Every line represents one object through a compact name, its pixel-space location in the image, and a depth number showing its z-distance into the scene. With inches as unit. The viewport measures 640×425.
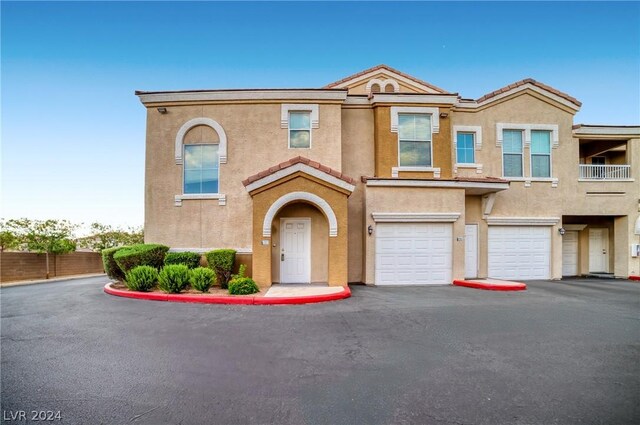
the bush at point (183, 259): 395.5
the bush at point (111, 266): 391.5
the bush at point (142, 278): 343.9
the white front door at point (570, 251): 547.8
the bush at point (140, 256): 366.6
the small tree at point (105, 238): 843.4
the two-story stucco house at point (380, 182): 412.5
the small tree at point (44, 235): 610.5
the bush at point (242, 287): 325.5
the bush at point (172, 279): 328.2
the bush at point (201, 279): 330.6
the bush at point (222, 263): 367.2
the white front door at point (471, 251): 471.8
